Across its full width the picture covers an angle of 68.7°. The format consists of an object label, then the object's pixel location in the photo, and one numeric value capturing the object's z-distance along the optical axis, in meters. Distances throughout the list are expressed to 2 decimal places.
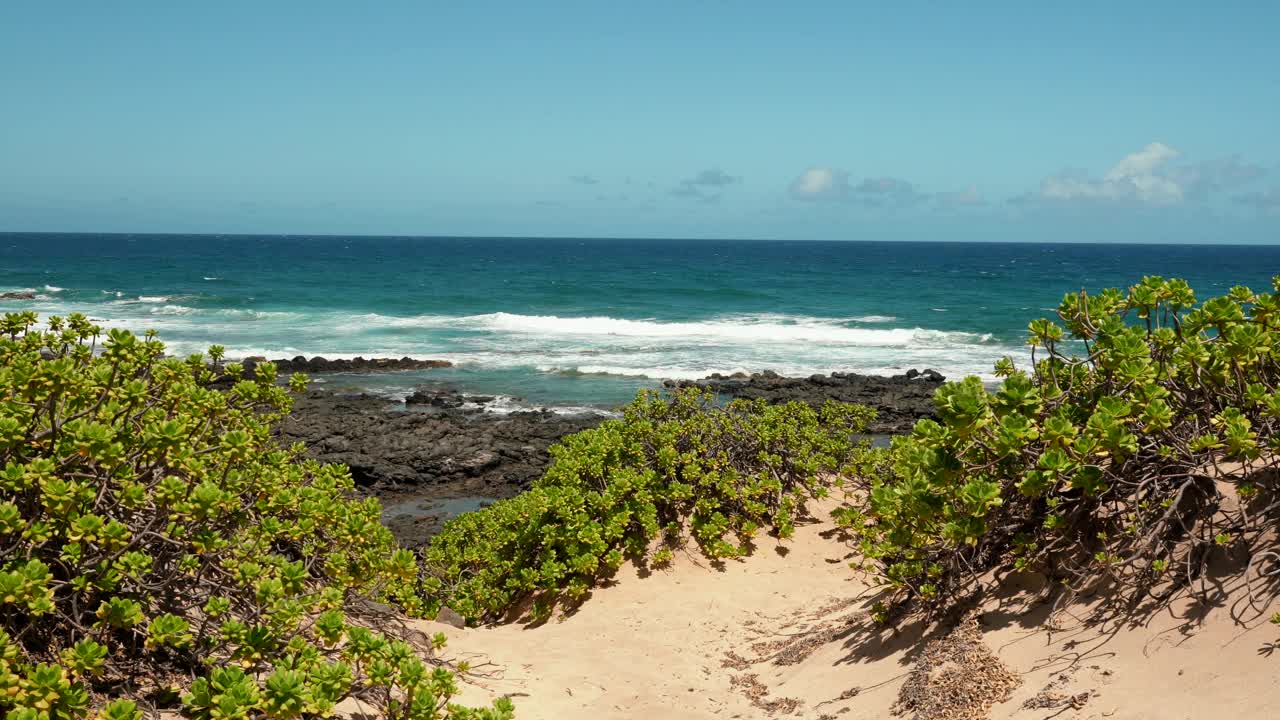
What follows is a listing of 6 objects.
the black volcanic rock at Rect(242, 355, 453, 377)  27.81
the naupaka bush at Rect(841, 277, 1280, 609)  4.80
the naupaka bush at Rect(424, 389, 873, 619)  8.49
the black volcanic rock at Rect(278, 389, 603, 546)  16.78
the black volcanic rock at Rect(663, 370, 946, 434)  21.78
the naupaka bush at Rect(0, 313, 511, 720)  3.69
